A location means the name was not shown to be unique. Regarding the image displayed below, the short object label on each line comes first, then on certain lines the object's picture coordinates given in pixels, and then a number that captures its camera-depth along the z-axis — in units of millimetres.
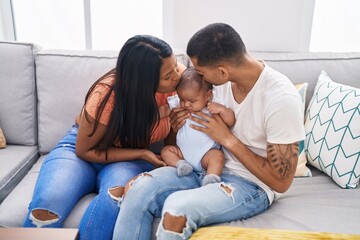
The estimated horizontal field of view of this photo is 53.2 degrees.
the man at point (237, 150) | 1181
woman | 1298
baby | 1391
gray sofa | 1764
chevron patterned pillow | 1497
